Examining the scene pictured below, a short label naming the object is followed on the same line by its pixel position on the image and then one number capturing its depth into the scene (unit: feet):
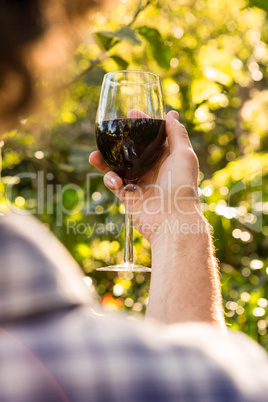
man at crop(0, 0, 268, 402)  1.27
